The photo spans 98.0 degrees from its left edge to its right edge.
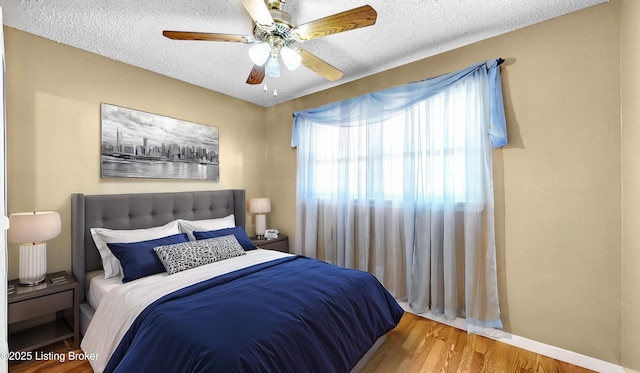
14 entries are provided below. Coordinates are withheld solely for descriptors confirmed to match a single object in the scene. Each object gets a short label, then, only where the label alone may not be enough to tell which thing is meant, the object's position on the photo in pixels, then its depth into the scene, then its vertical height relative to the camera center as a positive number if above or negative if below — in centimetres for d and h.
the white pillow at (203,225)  292 -41
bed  134 -71
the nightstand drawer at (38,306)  187 -82
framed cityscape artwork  268 +45
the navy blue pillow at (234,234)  280 -49
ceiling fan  155 +98
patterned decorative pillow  228 -57
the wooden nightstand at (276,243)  351 -73
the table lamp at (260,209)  371 -30
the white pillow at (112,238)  233 -44
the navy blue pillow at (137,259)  218 -57
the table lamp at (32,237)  193 -34
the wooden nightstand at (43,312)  190 -87
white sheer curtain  235 -4
